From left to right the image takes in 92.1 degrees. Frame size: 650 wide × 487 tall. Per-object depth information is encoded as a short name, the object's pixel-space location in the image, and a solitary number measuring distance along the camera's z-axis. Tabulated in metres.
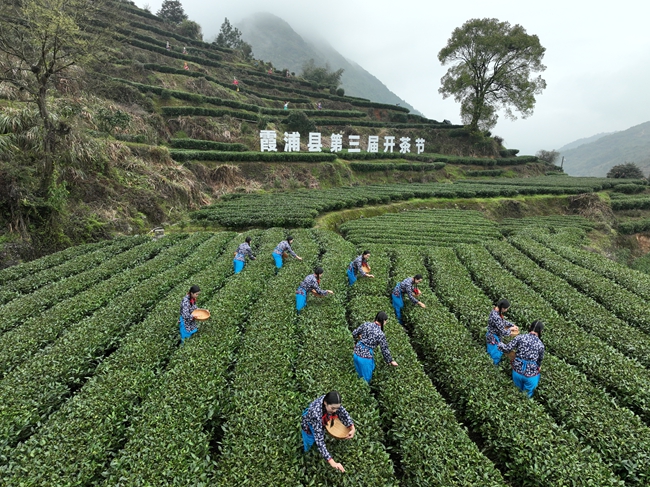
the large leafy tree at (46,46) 15.02
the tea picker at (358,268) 13.28
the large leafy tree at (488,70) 47.88
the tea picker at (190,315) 9.43
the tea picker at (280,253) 15.35
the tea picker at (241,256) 14.93
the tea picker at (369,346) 7.83
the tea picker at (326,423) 5.52
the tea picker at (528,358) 7.69
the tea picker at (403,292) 11.11
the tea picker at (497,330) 8.71
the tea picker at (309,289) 11.16
